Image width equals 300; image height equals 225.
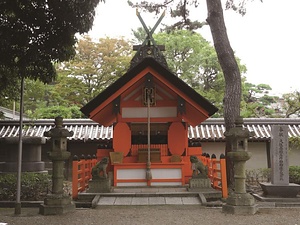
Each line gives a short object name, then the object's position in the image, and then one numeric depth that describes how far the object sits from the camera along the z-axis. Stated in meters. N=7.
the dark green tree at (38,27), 7.94
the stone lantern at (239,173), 8.36
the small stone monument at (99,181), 10.56
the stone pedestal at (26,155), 14.09
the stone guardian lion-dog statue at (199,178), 10.76
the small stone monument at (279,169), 10.73
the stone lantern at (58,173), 8.43
